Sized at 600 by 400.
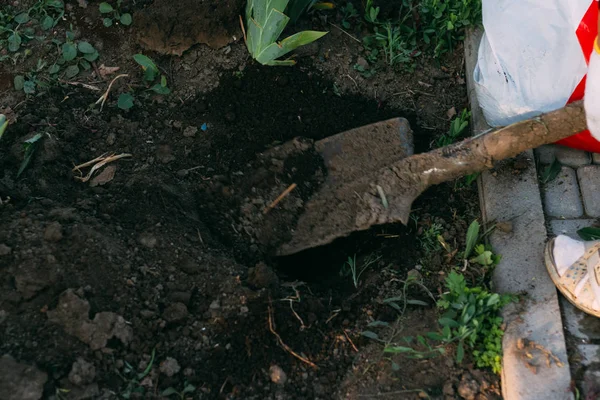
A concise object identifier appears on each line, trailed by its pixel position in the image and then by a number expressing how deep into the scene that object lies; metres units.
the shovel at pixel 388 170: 2.65
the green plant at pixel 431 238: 2.72
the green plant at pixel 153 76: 3.05
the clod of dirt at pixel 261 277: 2.47
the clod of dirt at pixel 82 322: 2.24
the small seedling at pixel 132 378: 2.21
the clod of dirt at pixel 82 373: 2.16
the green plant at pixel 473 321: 2.37
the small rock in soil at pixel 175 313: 2.38
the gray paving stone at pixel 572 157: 2.95
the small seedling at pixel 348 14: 3.36
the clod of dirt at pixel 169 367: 2.28
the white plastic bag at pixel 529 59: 2.91
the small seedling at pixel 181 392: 2.24
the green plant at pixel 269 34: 2.89
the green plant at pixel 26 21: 3.16
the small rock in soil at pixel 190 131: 2.99
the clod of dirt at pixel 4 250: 2.32
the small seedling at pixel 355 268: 2.69
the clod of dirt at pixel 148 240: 2.52
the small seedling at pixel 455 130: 3.00
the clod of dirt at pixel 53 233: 2.38
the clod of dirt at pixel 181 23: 3.12
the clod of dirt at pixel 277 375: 2.32
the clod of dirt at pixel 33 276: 2.28
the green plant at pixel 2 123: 2.50
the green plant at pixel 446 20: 3.30
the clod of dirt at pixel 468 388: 2.30
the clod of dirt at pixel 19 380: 2.06
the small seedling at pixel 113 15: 3.21
